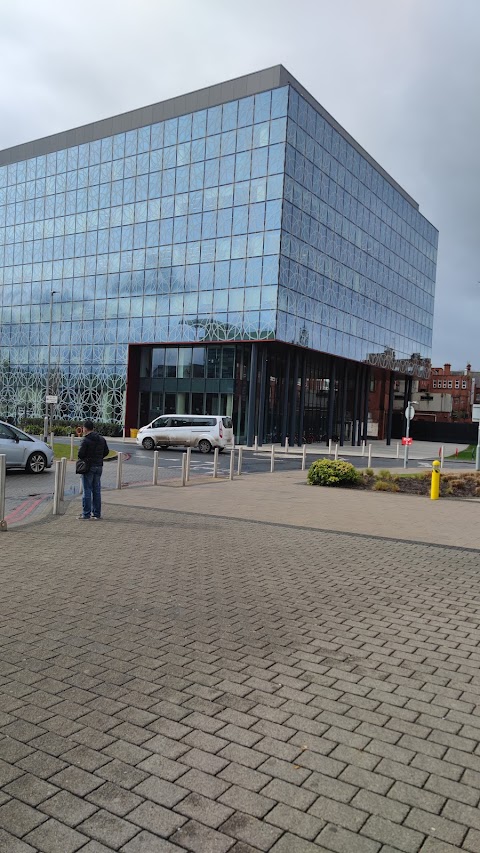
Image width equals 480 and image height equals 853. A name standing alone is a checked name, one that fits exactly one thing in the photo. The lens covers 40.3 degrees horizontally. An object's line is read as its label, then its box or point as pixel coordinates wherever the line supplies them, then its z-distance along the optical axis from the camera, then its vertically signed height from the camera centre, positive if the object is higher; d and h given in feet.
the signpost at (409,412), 100.81 +1.52
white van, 106.01 -3.48
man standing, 35.96 -3.37
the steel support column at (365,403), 192.77 +4.84
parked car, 59.58 -4.44
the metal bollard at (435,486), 53.47 -5.16
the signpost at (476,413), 87.80 +1.60
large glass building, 140.15 +35.59
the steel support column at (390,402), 208.94 +5.85
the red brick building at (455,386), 413.80 +23.86
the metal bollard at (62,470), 38.73 -3.91
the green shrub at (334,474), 60.75 -5.27
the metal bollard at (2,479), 31.30 -3.74
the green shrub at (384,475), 61.78 -5.18
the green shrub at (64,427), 144.46 -5.33
